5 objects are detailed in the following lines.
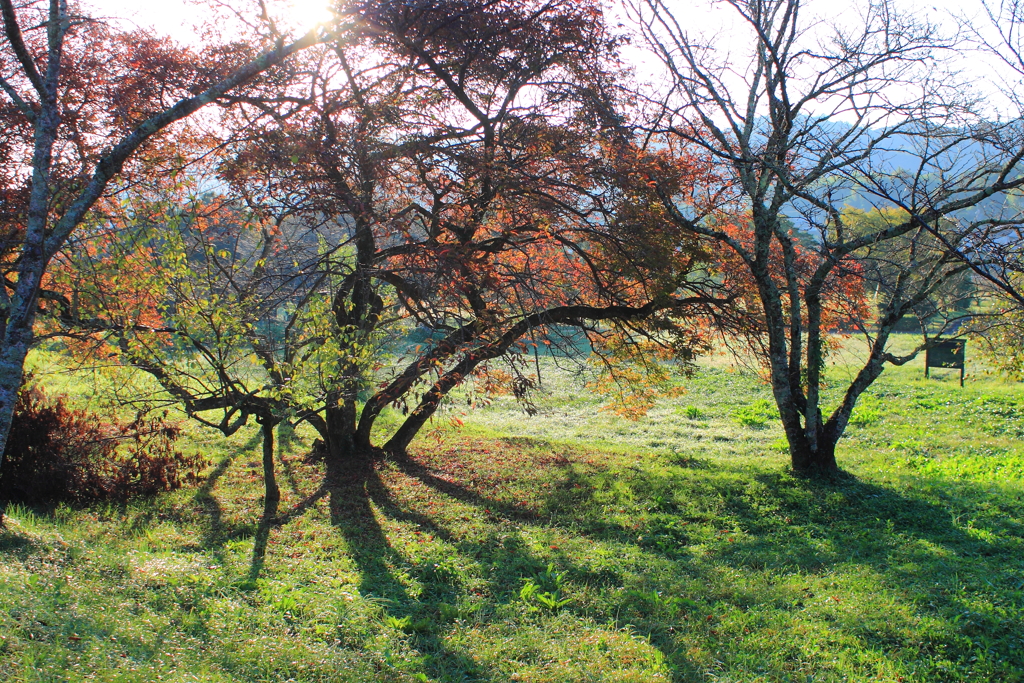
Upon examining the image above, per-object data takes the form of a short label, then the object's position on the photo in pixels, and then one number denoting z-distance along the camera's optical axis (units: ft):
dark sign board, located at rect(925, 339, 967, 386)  67.31
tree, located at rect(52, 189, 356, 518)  23.38
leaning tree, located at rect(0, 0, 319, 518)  24.63
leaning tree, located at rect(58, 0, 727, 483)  24.98
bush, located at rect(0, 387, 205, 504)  27.48
